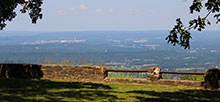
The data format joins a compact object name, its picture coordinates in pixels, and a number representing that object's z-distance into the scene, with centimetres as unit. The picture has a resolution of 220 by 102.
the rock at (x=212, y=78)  1975
